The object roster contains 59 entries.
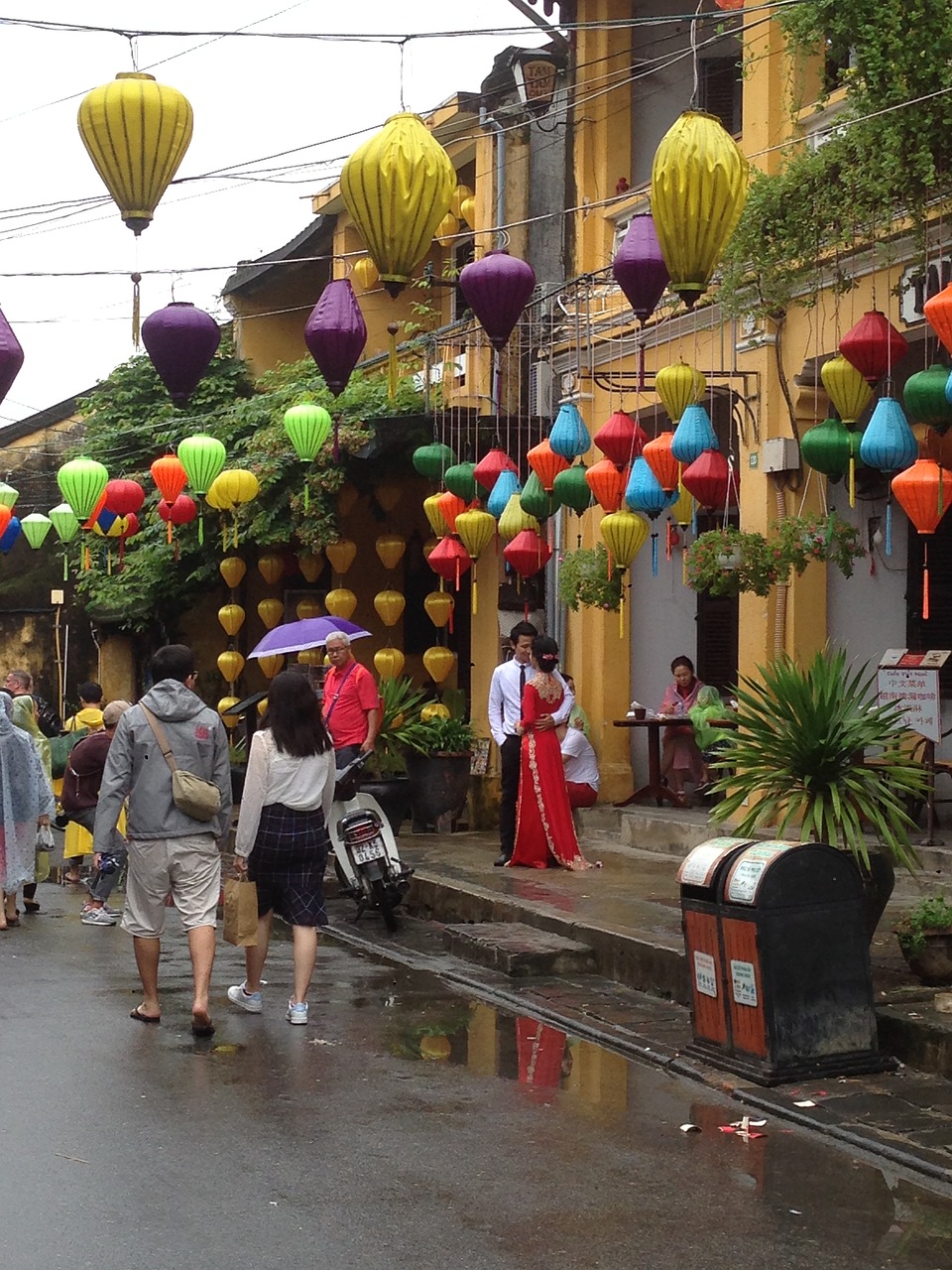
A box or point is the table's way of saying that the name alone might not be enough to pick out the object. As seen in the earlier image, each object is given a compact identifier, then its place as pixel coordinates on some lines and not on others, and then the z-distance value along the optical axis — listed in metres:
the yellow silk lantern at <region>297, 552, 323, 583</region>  23.08
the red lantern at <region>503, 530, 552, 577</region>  15.49
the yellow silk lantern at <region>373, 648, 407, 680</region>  21.30
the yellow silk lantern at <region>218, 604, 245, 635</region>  23.98
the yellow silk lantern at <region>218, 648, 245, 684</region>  24.14
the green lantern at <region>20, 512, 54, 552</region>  22.25
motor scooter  12.44
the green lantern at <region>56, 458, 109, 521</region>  17.77
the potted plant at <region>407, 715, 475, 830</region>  18.27
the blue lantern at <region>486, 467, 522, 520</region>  15.59
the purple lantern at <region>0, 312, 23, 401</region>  10.38
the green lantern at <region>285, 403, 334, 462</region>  16.06
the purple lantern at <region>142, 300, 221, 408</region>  10.43
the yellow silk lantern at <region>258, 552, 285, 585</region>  23.34
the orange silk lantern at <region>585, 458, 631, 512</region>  13.80
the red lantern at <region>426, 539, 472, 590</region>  17.44
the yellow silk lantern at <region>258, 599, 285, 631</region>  23.61
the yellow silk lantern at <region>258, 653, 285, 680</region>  24.03
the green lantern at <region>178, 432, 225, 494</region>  16.61
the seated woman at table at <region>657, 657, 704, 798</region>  16.55
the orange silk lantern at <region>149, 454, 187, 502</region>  17.44
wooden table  16.27
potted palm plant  9.25
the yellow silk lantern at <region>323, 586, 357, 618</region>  22.28
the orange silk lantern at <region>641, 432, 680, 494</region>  13.19
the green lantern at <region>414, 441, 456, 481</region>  17.62
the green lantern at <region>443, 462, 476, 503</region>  16.27
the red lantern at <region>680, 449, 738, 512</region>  12.53
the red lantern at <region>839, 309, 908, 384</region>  11.06
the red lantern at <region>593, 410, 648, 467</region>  13.69
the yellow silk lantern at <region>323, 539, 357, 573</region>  22.16
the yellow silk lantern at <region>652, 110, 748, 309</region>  8.61
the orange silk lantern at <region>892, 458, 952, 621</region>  10.87
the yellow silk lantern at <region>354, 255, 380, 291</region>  23.55
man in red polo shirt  14.10
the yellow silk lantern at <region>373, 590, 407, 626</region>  21.95
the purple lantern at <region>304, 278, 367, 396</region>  10.69
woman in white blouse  9.21
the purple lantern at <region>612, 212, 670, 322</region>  10.15
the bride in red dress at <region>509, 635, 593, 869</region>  14.50
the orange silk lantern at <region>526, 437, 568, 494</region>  14.88
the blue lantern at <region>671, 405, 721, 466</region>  12.66
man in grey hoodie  8.97
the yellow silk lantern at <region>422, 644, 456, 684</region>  20.97
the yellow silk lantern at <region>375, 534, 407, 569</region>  22.59
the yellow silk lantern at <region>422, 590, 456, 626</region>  20.25
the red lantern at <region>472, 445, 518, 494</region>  15.61
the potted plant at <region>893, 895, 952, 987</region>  9.06
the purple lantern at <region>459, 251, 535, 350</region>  10.14
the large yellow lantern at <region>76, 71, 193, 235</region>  8.41
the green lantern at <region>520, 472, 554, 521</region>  15.22
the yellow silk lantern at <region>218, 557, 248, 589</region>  23.41
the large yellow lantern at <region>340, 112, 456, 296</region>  8.47
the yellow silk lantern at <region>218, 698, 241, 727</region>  22.61
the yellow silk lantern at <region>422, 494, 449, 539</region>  17.06
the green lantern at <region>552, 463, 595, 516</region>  14.69
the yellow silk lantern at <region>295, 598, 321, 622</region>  23.52
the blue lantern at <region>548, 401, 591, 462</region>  14.17
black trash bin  7.80
